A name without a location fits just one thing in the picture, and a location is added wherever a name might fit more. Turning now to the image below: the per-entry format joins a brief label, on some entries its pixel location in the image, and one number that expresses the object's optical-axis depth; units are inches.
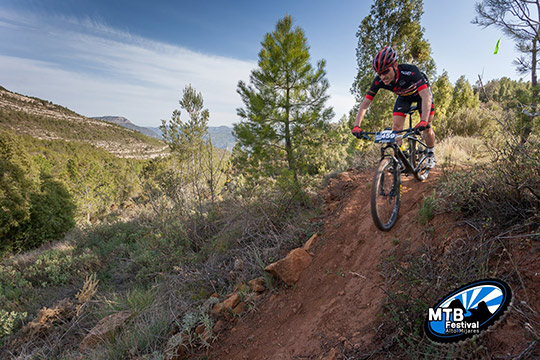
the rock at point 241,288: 128.5
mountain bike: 108.0
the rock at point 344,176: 212.9
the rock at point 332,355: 73.9
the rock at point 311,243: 139.2
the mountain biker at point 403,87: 120.0
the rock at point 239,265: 153.1
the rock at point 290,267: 124.0
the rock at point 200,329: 113.3
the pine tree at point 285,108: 234.4
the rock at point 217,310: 121.1
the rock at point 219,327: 113.3
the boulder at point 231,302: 121.4
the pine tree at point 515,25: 183.3
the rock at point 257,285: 128.4
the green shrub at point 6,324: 173.2
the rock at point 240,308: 119.7
